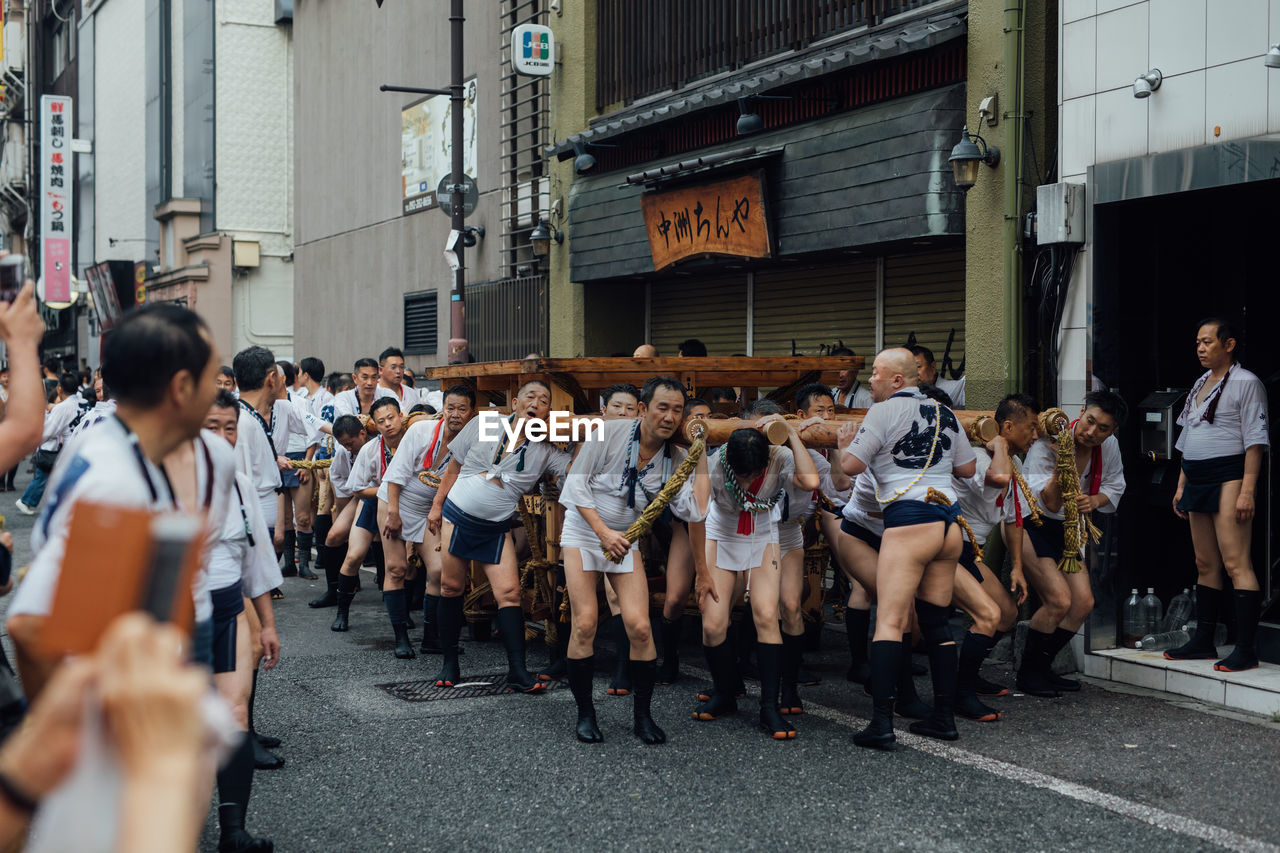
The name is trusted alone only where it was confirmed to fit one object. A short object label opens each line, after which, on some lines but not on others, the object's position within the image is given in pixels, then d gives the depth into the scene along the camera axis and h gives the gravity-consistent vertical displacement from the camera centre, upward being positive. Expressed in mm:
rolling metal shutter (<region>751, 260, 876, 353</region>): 12023 +870
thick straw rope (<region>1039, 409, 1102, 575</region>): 7219 -435
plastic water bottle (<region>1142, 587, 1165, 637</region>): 8344 -1416
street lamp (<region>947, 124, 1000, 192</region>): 9453 +1794
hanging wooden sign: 12188 +1791
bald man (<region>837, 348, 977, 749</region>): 6328 -628
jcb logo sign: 15242 +4191
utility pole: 15203 +2698
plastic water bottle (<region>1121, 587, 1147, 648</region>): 8359 -1463
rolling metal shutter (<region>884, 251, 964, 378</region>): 10938 +865
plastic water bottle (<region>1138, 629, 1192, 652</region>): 8141 -1568
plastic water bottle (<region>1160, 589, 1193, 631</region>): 8414 -1436
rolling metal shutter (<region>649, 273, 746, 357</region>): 13969 +963
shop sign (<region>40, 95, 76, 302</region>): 41188 +6412
